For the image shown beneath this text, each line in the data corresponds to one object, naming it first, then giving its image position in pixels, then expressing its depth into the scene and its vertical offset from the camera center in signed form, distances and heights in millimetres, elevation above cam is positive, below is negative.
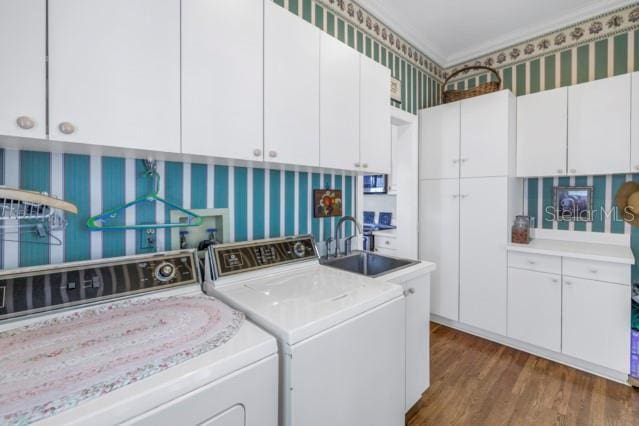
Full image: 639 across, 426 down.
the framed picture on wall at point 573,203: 2555 +91
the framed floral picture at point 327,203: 2098 +62
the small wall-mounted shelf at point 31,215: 947 -26
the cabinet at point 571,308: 2062 -737
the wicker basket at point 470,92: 2660 +1153
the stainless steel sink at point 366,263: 1952 -360
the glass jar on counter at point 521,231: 2555 -161
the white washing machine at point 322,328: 943 -430
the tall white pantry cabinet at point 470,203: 2588 +90
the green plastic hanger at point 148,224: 1211 -27
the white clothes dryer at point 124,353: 615 -380
